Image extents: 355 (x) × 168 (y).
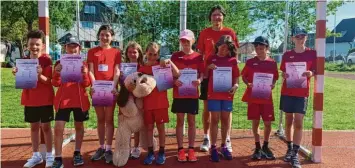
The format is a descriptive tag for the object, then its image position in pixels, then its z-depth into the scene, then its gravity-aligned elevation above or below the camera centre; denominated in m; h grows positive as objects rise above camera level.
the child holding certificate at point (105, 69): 5.35 -0.02
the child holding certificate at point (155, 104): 5.32 -0.53
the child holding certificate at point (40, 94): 5.12 -0.38
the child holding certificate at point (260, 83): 5.53 -0.24
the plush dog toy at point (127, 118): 5.23 -0.75
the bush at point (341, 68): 33.08 -0.07
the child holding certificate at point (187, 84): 5.37 -0.24
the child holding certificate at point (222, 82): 5.43 -0.22
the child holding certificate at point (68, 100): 5.12 -0.46
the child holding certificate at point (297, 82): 5.43 -0.22
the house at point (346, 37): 62.35 +5.24
